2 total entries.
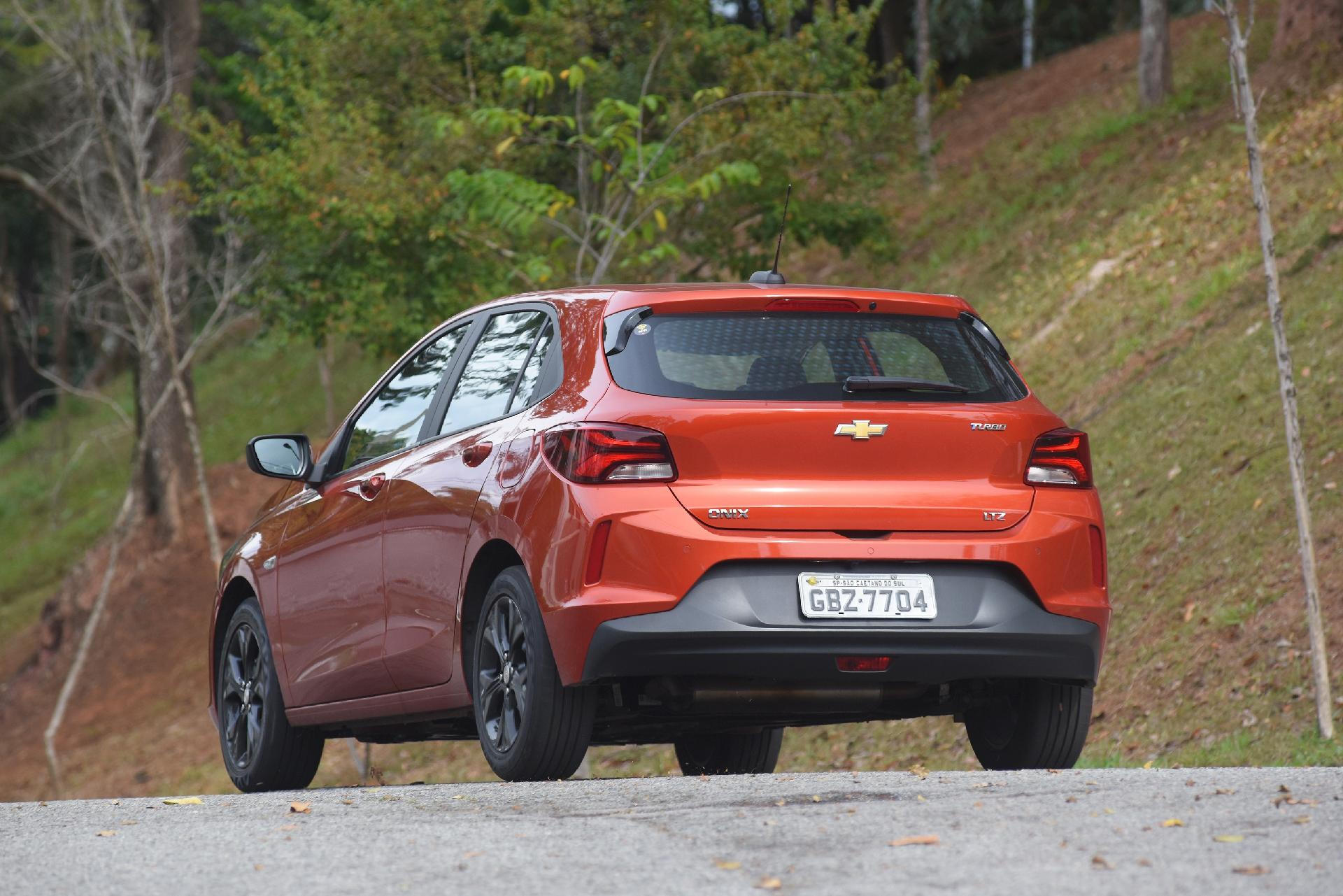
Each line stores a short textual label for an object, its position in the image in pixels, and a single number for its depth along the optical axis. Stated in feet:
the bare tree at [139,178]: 161.68
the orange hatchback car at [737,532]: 39.70
